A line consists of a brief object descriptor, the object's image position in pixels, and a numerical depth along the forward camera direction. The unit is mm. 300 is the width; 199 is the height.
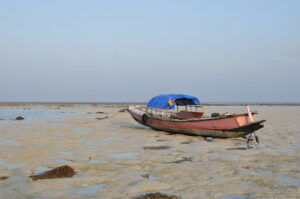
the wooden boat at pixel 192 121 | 14594
